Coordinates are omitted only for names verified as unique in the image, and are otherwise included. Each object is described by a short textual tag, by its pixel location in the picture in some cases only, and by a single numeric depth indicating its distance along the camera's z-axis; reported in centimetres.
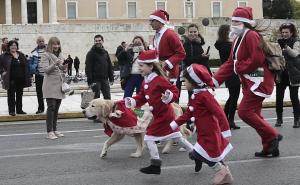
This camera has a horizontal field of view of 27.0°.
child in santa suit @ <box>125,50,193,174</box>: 806
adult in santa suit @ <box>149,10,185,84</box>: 984
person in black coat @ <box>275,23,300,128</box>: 1225
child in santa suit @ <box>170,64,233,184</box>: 745
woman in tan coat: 1173
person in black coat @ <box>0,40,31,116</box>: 1605
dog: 933
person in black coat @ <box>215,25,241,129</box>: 1245
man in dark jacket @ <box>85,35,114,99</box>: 1491
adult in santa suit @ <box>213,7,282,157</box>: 882
